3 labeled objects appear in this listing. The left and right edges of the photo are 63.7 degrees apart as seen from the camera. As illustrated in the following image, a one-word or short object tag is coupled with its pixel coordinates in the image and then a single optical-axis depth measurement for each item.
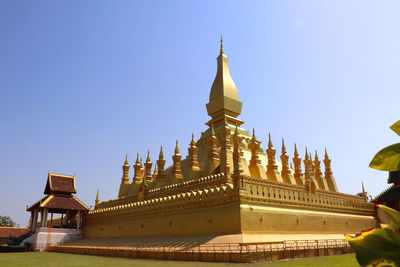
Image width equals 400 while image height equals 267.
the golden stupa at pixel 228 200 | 19.06
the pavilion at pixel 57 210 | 31.23
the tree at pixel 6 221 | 75.00
